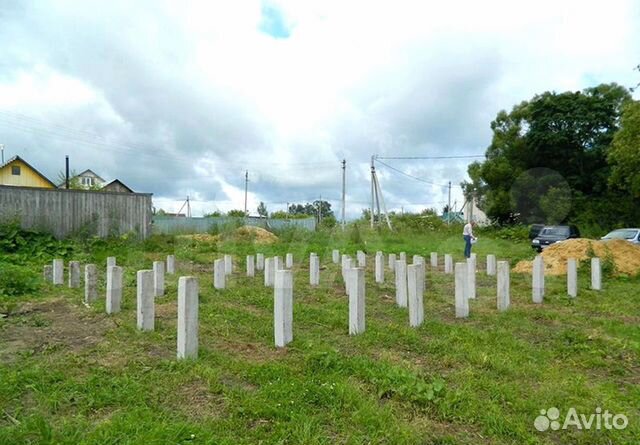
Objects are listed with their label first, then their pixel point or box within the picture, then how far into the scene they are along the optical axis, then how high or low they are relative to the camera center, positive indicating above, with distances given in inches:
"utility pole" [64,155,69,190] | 1212.0 +141.3
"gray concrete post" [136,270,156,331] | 194.1 -32.5
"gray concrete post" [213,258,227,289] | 329.7 -35.1
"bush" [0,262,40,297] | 289.6 -36.6
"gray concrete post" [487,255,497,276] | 437.7 -39.1
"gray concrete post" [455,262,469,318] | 245.3 -36.6
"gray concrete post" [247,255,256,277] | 413.4 -37.8
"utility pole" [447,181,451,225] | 1490.2 +38.7
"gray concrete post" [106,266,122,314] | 235.6 -32.6
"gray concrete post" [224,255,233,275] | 398.3 -35.0
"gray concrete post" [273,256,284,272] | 321.4 -27.2
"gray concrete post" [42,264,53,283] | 352.0 -36.0
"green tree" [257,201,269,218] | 1488.2 +56.2
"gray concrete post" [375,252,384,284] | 384.1 -36.7
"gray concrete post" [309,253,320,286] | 362.3 -36.5
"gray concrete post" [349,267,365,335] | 201.8 -35.2
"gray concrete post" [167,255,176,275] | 413.4 -35.9
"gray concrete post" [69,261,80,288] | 328.2 -34.4
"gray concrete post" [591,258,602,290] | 355.6 -41.6
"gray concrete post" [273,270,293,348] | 184.1 -34.5
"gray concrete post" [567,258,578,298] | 320.5 -39.0
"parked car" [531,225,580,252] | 862.8 -23.0
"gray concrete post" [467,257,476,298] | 287.4 -34.8
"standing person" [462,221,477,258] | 604.1 -17.3
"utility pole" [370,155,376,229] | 1193.4 +116.6
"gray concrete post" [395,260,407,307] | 267.9 -34.8
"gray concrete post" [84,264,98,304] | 270.1 -34.2
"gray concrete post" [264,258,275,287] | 349.1 -36.0
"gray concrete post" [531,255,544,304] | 302.0 -41.2
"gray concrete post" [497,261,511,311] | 267.0 -36.9
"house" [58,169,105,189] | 2058.8 +231.5
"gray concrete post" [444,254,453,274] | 454.1 -39.5
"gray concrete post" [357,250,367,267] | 460.3 -34.5
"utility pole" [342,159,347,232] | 1155.6 +77.5
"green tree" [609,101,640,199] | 740.0 +124.7
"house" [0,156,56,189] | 1481.3 +182.3
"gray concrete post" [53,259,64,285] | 340.8 -32.7
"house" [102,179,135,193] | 1970.4 +185.7
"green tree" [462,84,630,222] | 1168.8 +205.2
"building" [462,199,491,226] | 1471.0 +47.3
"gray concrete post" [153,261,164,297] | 291.9 -33.3
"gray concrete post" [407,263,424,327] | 219.9 -35.3
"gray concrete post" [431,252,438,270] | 507.5 -40.9
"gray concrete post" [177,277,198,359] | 164.7 -33.4
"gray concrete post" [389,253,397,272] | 467.2 -39.9
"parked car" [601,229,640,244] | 718.3 -19.1
